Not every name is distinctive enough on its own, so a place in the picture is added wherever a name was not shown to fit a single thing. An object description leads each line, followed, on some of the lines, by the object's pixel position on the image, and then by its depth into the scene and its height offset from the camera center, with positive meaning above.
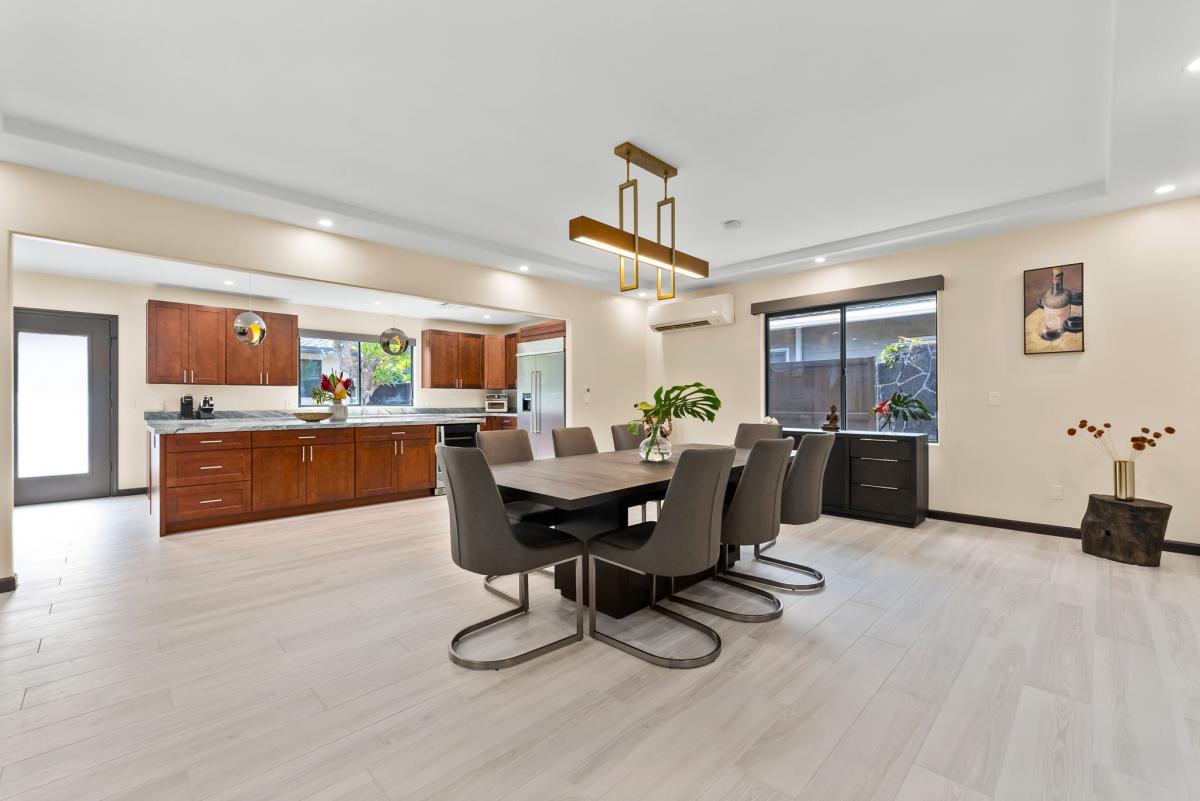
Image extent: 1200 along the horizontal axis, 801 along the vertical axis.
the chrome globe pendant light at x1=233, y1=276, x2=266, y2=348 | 5.30 +0.73
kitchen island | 4.22 -0.65
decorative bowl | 5.27 -0.19
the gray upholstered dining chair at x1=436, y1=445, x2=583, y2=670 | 2.12 -0.57
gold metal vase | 3.57 -0.57
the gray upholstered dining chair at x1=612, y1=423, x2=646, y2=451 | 4.31 -0.34
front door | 5.38 -0.08
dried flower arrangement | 3.53 -0.28
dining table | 2.27 -0.42
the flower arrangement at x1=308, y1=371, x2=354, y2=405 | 5.67 +0.10
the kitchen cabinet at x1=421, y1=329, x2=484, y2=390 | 7.82 +0.60
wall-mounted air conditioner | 6.01 +1.04
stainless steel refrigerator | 6.50 +0.11
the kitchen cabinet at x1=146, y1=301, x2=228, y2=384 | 5.79 +0.63
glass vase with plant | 3.21 -0.11
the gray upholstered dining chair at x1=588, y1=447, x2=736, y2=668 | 2.13 -0.56
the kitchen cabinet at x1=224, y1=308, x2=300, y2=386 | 6.20 +0.52
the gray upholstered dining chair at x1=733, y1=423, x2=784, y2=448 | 4.20 -0.28
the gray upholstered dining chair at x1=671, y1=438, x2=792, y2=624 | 2.58 -0.54
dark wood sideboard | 4.42 -0.71
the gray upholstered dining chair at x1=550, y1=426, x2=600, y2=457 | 3.93 -0.34
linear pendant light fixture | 2.98 +0.99
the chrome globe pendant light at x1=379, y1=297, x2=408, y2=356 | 5.93 +0.66
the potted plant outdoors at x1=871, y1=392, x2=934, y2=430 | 4.83 -0.08
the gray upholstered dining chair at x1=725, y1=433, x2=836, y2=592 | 3.05 -0.51
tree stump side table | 3.31 -0.87
